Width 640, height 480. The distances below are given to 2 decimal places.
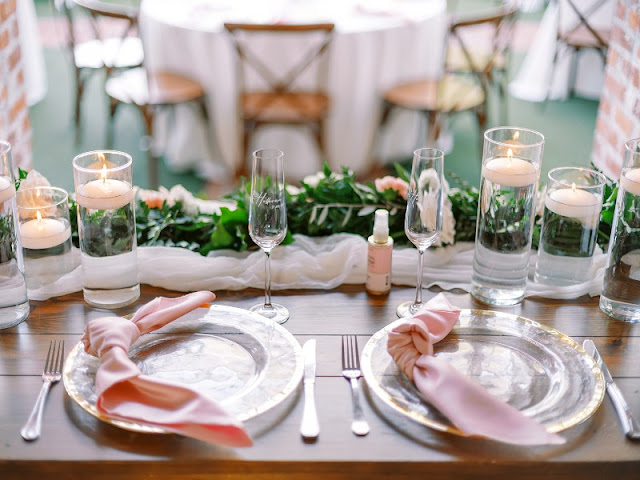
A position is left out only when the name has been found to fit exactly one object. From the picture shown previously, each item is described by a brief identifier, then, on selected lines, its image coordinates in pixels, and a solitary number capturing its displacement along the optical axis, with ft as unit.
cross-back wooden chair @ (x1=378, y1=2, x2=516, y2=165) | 10.89
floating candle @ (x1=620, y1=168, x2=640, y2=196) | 4.13
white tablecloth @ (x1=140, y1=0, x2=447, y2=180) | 10.71
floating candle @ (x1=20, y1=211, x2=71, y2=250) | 4.47
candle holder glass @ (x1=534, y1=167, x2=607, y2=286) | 4.37
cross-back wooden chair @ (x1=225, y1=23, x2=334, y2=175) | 10.46
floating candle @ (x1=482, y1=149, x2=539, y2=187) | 4.28
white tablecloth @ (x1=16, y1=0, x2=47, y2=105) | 13.53
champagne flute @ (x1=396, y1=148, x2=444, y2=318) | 4.07
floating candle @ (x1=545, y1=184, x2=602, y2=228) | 4.35
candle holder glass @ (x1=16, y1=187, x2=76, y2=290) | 4.50
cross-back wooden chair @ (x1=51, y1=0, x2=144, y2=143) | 10.61
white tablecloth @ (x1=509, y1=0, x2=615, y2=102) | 14.44
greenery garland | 5.04
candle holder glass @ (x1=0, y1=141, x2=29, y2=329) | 4.10
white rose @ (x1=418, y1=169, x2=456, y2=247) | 4.07
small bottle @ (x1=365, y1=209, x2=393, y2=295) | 4.53
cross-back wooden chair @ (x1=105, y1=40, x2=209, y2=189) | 10.84
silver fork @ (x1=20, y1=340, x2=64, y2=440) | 3.39
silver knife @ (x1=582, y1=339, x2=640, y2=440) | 3.42
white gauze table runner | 4.63
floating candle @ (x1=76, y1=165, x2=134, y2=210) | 4.25
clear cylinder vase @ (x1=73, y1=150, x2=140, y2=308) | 4.27
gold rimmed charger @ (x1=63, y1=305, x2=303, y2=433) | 3.57
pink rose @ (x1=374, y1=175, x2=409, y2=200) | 5.22
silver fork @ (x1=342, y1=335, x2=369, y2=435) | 3.44
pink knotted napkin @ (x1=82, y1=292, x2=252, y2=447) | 3.26
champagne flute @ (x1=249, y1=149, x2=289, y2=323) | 4.04
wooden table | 3.28
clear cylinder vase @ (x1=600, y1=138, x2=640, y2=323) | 4.17
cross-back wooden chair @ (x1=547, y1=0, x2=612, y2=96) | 13.35
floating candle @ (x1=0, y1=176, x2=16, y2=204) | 4.06
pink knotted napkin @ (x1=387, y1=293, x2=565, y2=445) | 3.29
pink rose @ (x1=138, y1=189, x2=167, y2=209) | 5.36
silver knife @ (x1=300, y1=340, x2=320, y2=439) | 3.41
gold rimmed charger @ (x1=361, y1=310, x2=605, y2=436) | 3.51
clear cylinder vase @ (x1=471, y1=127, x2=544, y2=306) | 4.31
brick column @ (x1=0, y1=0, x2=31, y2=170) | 6.19
